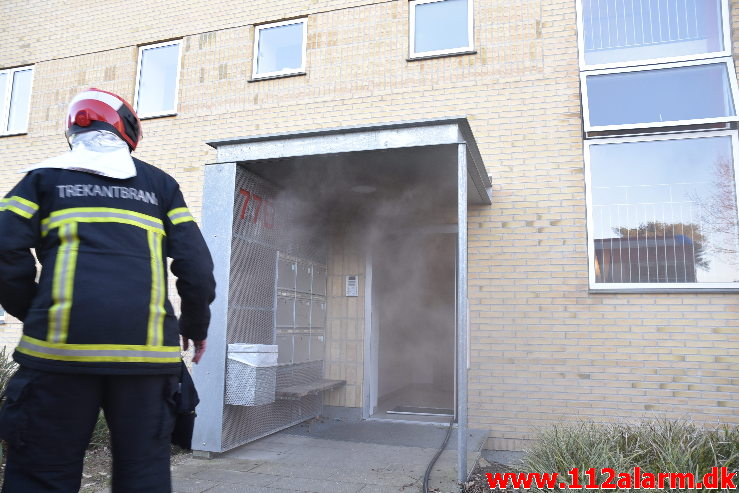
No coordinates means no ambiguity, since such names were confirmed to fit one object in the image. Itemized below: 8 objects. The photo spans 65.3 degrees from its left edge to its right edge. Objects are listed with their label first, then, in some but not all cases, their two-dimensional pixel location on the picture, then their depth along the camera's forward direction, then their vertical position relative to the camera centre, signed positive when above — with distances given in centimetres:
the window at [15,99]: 924 +358
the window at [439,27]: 694 +370
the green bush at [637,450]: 387 -79
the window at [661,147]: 569 +195
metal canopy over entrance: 472 +97
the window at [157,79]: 834 +359
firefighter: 201 +2
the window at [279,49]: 769 +376
